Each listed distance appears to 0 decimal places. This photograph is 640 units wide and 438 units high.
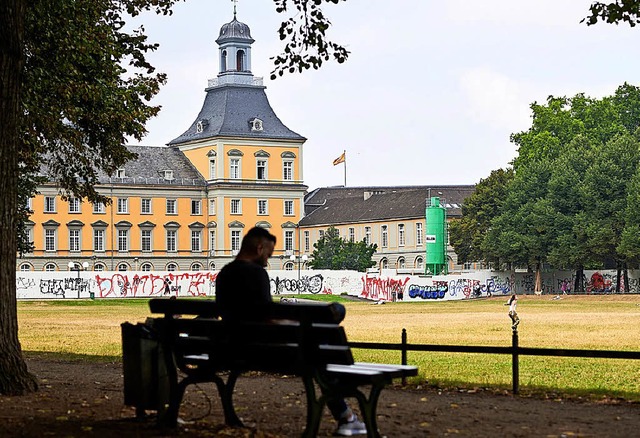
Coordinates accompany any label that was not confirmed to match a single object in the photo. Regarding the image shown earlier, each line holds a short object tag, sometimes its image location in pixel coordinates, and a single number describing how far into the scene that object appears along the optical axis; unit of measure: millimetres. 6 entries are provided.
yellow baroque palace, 120625
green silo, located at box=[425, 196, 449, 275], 113169
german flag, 142625
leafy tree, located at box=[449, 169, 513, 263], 104250
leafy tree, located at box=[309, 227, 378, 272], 112625
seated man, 9875
